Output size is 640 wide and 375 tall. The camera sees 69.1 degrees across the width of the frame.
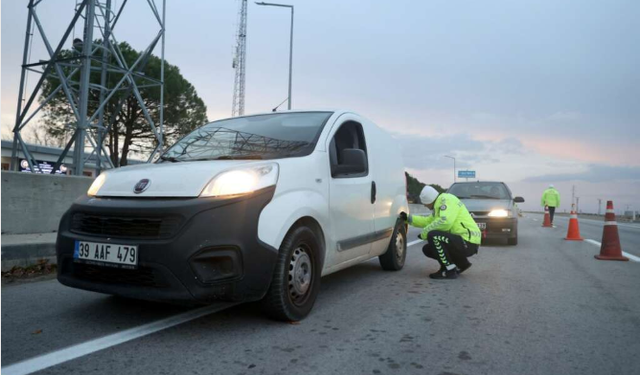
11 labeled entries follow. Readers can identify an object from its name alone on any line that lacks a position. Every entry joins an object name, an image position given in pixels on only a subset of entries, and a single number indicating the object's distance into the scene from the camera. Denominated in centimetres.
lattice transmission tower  1355
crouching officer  558
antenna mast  5134
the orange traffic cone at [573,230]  1163
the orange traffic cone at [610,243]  771
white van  291
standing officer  1917
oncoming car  955
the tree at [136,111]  2602
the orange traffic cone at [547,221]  1859
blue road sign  5938
